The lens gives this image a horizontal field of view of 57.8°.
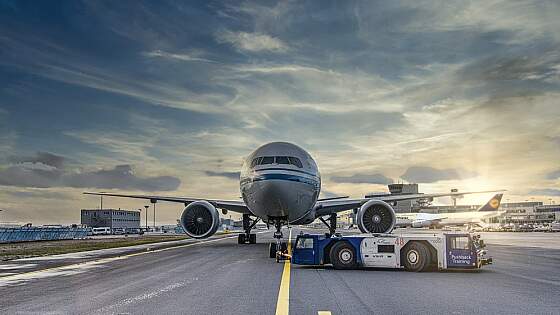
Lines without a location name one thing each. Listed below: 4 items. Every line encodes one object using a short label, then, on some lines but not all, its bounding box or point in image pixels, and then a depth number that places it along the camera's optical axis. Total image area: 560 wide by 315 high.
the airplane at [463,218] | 94.12
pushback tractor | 17.08
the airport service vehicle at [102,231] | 94.53
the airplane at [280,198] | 22.12
